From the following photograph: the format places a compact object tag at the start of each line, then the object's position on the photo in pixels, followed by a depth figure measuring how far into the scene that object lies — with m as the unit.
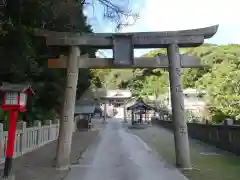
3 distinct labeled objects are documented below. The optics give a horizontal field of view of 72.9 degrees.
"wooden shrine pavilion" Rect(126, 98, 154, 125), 20.60
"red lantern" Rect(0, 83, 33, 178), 3.84
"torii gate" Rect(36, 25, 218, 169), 5.05
